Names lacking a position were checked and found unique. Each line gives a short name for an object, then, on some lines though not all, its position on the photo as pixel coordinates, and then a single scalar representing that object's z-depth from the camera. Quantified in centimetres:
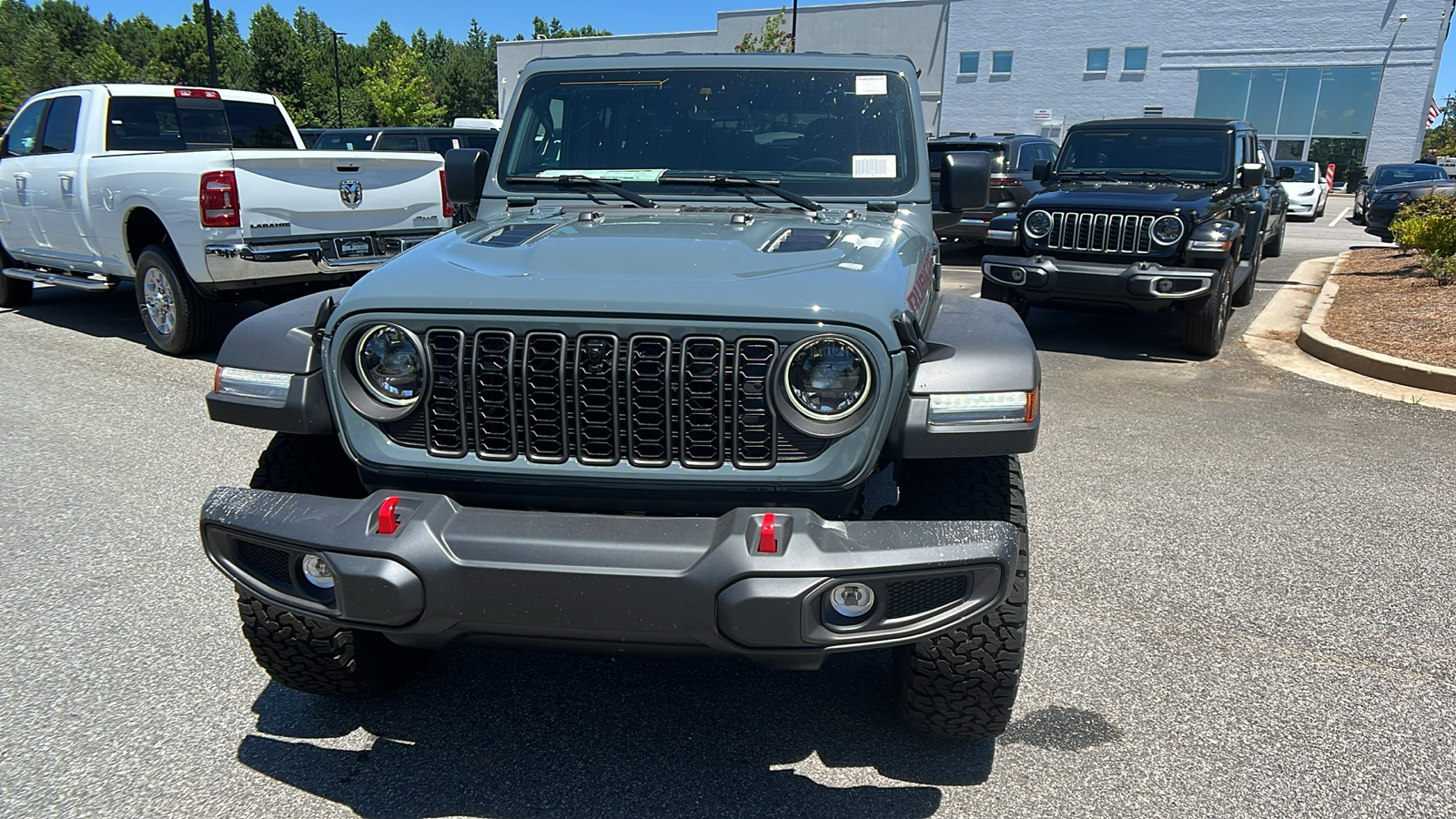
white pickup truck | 679
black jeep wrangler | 749
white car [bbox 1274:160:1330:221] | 2367
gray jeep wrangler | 207
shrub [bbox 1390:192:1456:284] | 988
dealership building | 3753
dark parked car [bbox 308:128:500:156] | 1376
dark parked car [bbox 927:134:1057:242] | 1252
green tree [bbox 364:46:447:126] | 5522
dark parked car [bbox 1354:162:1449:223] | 2312
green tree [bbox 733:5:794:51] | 3500
